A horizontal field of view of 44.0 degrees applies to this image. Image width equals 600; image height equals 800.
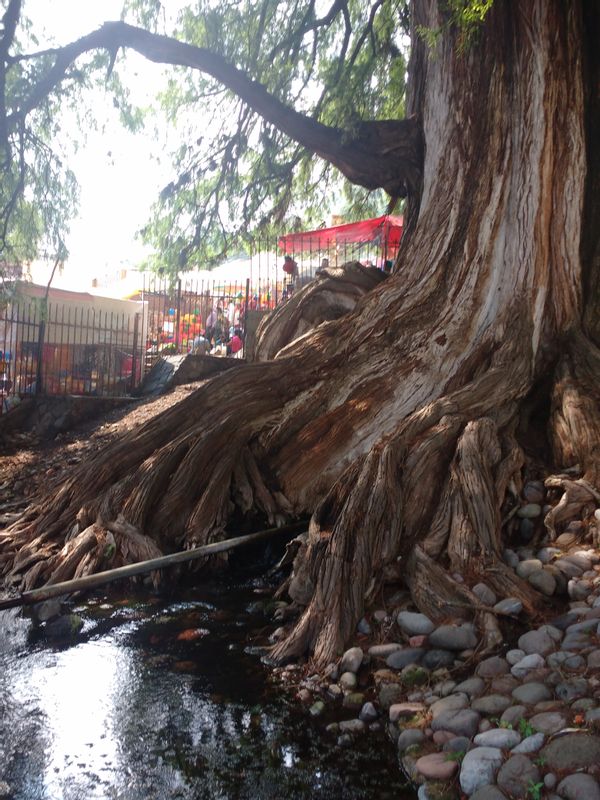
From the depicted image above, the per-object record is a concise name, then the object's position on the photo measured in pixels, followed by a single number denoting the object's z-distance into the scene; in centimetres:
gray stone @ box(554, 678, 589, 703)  320
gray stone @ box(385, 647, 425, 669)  396
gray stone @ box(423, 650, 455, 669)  388
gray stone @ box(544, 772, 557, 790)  265
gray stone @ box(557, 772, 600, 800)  253
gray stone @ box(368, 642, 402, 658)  407
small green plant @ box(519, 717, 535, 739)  299
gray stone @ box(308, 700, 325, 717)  369
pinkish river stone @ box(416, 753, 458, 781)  297
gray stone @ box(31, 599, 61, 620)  514
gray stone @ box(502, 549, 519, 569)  461
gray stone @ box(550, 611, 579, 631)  389
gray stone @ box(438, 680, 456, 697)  359
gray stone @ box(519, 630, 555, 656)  368
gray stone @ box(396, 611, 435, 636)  414
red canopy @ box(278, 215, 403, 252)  1460
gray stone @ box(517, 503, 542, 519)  511
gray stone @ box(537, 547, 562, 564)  459
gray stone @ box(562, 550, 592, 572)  438
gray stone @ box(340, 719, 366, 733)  352
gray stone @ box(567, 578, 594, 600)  414
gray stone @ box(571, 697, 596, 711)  307
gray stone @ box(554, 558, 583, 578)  436
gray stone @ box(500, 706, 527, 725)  313
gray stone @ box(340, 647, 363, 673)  402
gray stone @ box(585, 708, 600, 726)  291
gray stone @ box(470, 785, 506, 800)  268
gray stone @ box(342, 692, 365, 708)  374
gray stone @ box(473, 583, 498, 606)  418
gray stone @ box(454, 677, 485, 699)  350
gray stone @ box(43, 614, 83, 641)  483
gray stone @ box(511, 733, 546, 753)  288
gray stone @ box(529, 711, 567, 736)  297
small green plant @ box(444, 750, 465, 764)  302
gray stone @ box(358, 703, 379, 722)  361
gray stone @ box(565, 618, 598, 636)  373
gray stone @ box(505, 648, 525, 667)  365
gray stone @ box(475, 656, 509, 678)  361
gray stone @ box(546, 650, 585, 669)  345
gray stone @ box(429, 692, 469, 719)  338
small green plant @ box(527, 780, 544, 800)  263
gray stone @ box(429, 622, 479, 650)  392
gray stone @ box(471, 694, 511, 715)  327
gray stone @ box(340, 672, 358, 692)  390
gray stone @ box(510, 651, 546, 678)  353
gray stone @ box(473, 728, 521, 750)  297
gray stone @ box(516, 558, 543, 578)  442
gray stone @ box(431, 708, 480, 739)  320
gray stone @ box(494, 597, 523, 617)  402
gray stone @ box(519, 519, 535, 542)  503
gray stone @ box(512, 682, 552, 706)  327
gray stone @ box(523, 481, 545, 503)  525
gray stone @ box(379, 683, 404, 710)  368
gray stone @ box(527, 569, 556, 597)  427
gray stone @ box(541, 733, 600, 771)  271
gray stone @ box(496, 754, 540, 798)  270
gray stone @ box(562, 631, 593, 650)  359
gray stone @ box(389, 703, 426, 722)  349
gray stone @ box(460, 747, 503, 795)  281
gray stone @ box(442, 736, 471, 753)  309
